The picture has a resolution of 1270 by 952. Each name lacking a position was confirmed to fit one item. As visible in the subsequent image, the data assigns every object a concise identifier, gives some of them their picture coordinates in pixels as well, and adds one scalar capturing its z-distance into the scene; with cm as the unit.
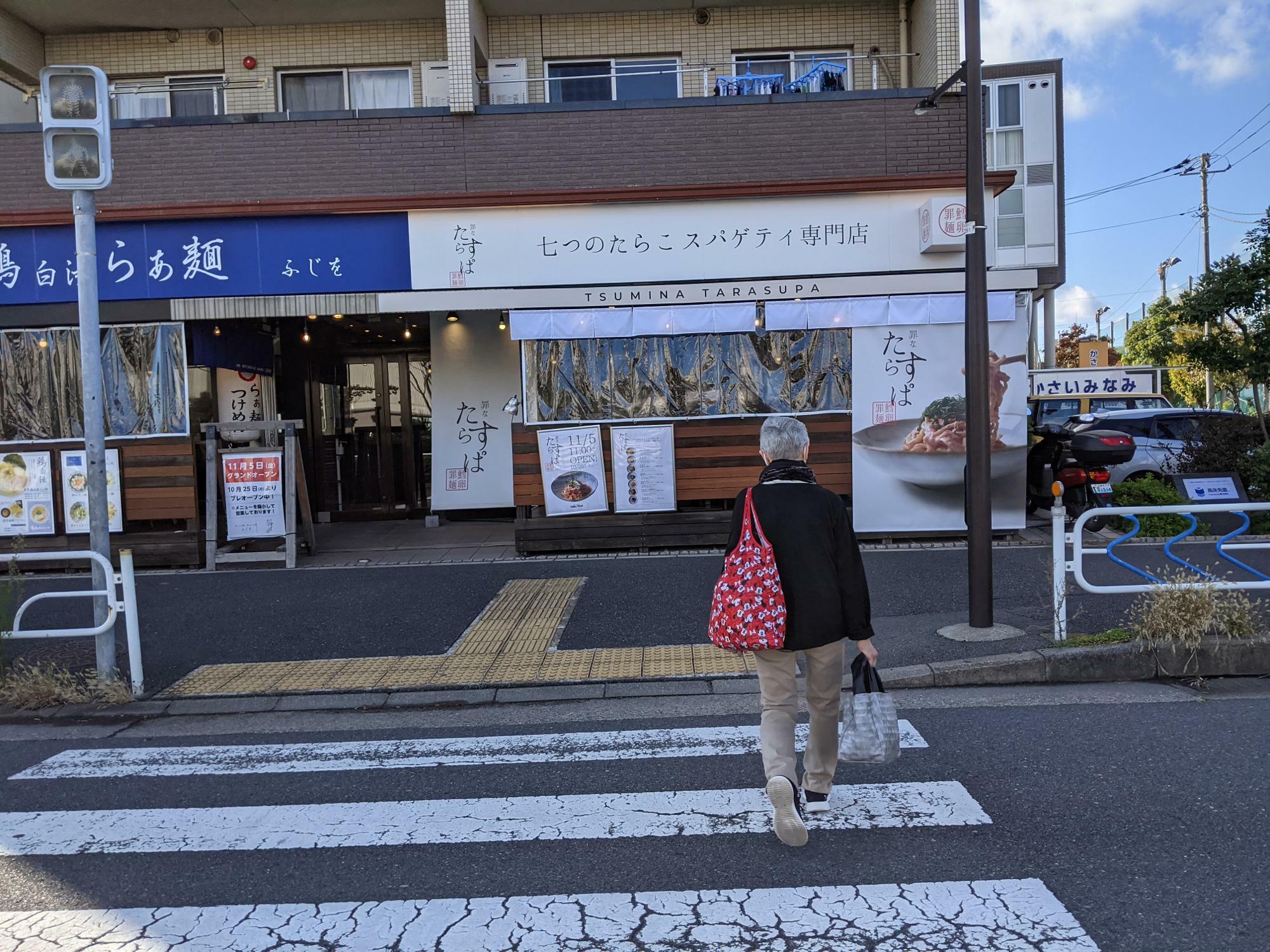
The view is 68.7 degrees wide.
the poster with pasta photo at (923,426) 1088
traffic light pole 647
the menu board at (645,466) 1104
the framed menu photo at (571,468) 1105
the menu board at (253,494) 1077
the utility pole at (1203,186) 3650
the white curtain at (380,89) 1294
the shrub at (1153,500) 1082
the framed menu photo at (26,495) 1099
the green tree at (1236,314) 1145
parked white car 1318
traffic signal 630
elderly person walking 393
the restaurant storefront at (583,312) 1093
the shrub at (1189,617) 625
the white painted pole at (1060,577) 649
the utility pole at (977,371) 693
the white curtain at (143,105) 1282
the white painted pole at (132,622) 638
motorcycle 1151
